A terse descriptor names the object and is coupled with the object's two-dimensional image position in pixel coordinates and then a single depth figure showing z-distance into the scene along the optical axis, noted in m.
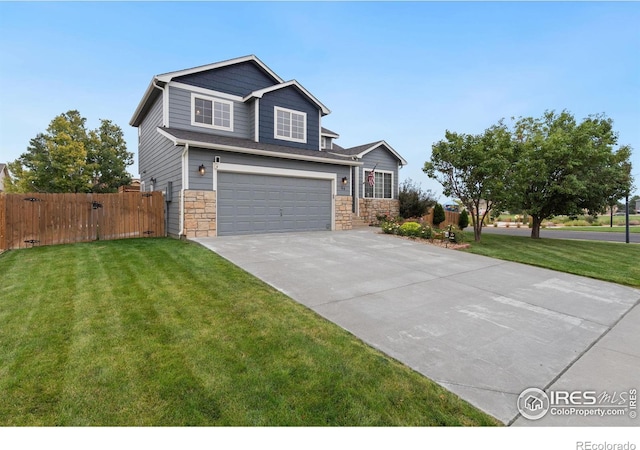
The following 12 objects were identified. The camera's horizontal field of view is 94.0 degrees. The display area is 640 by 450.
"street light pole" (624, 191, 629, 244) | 14.46
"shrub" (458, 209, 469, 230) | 20.84
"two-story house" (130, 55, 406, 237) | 9.84
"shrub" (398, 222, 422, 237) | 11.01
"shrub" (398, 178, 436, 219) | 17.88
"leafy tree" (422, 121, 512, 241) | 10.69
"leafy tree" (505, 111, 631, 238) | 12.16
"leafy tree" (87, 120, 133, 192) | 22.91
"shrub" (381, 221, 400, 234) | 11.71
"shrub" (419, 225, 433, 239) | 10.70
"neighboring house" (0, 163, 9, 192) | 31.69
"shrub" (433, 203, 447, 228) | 18.75
